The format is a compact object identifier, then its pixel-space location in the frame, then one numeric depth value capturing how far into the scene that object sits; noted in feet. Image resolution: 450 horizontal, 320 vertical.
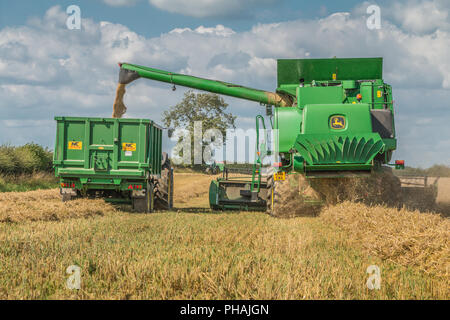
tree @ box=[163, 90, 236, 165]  172.68
